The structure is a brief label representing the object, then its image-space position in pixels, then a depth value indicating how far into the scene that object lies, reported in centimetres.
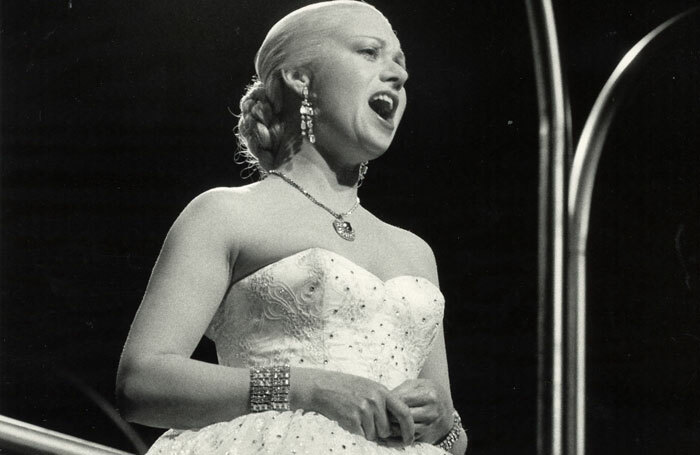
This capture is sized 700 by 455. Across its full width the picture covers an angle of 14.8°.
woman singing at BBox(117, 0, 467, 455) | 290
